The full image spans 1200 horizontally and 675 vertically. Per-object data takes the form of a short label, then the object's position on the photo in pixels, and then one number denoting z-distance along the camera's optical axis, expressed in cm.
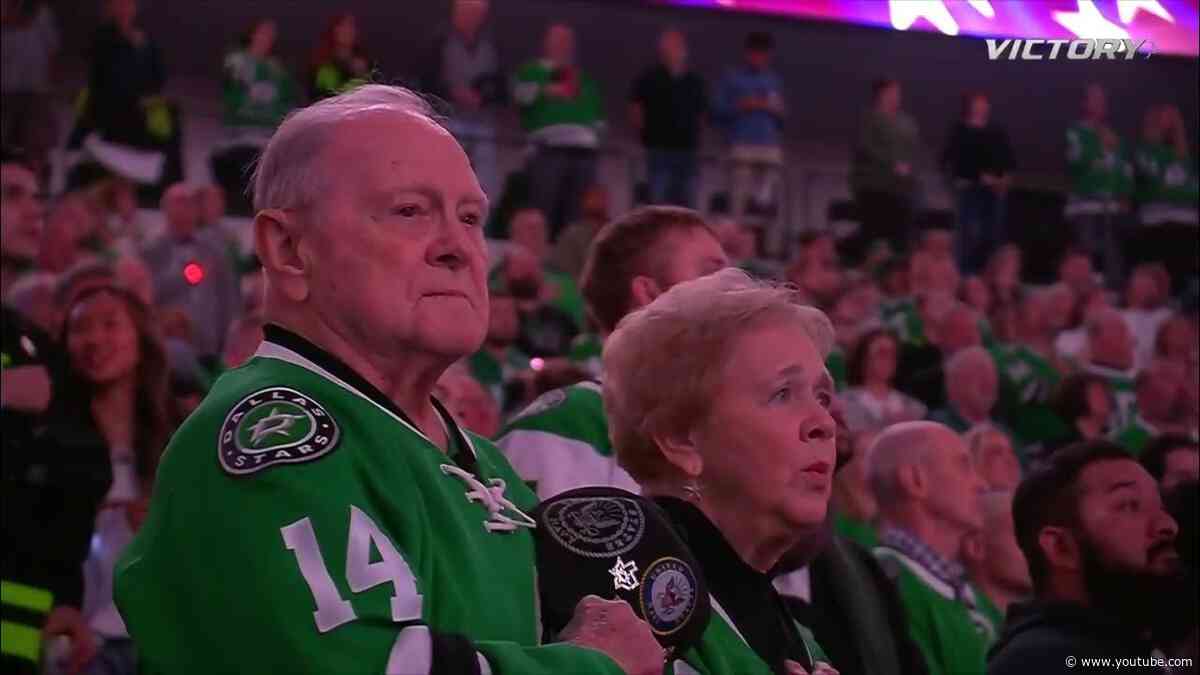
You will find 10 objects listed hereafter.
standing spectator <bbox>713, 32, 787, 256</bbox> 2548
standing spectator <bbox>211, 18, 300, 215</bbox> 2117
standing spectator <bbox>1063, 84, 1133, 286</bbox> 2747
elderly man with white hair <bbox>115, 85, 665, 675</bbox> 457
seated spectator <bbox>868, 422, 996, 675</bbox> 1012
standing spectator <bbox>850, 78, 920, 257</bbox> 2633
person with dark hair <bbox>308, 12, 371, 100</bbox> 2062
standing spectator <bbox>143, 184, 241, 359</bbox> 1823
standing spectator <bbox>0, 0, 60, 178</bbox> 2034
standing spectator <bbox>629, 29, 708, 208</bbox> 2477
